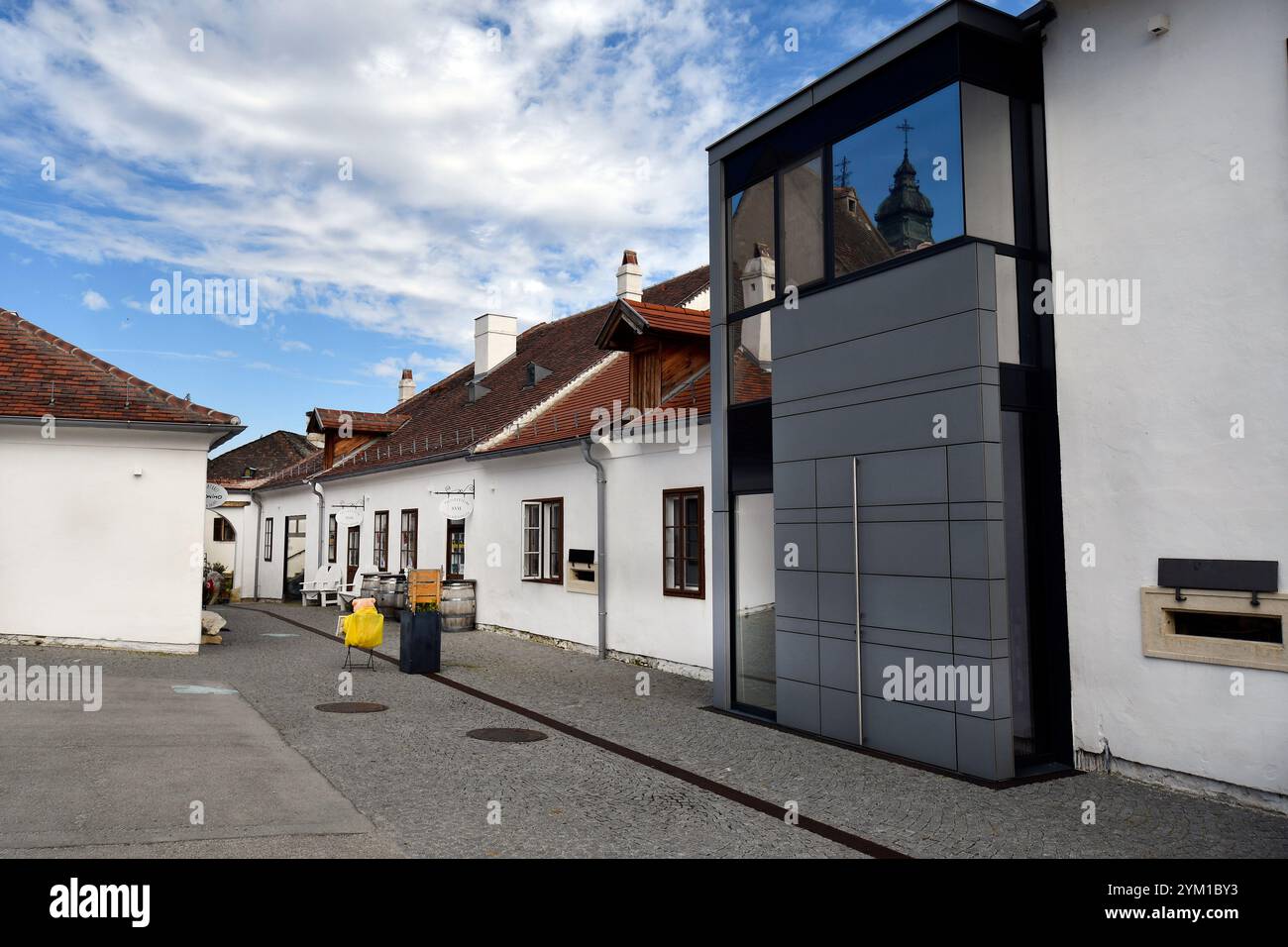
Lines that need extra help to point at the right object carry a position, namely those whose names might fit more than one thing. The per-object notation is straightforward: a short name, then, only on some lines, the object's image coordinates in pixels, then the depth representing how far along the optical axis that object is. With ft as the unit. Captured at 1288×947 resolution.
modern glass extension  23.62
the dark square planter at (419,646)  40.42
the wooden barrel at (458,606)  57.93
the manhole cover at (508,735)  27.45
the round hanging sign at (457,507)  59.26
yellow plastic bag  39.11
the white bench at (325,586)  78.23
